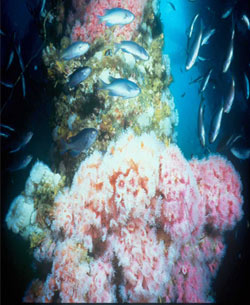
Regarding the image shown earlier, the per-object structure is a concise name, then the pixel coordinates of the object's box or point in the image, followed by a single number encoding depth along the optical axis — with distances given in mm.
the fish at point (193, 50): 3383
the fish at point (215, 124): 3152
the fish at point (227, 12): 4150
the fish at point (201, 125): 3258
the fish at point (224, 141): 3702
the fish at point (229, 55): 3289
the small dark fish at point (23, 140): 3840
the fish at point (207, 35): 3996
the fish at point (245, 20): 3983
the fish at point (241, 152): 3871
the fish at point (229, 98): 3320
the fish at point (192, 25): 3674
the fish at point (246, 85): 3922
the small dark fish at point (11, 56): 3551
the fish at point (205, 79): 3566
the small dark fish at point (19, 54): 3361
